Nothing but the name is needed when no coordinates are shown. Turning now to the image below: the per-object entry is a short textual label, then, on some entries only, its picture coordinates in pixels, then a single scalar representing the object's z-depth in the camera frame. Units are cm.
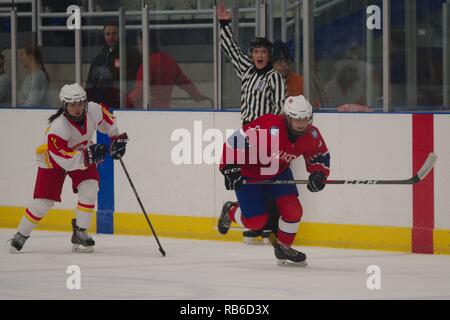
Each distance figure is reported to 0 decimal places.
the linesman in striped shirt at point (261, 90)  1789
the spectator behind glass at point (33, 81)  2065
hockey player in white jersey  1751
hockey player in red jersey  1611
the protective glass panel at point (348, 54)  1794
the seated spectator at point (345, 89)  1810
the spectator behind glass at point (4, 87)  2095
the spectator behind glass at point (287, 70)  1843
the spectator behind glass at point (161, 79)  1947
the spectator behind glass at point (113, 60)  2001
